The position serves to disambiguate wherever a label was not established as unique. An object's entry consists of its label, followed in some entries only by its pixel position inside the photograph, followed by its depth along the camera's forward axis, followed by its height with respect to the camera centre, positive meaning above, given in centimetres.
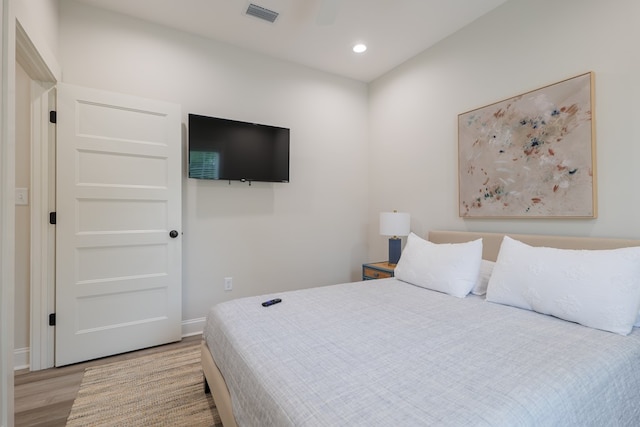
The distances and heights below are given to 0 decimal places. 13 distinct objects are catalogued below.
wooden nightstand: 289 -56
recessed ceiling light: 298 +170
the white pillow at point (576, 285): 141 -37
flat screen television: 272 +63
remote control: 177 -53
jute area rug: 164 -113
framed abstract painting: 195 +44
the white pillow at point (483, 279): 206 -46
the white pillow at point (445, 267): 204 -38
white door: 225 -7
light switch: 215 +14
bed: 88 -55
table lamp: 297 -10
